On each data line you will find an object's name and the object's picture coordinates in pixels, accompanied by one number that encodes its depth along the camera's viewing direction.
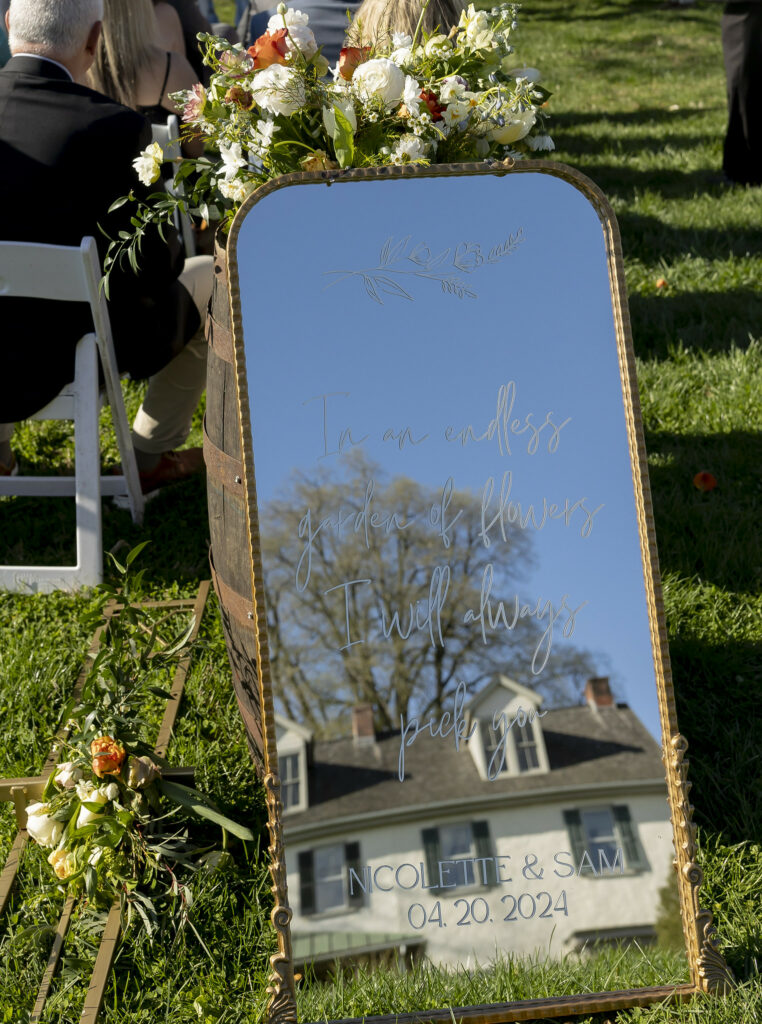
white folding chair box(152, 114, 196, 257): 3.51
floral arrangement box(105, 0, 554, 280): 1.79
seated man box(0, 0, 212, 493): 2.79
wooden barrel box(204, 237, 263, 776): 2.01
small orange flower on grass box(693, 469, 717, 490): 3.18
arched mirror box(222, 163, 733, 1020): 1.74
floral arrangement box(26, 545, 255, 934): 1.91
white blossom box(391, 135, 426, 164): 1.83
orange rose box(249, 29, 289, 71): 1.80
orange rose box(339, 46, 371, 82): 1.83
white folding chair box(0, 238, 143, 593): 2.71
